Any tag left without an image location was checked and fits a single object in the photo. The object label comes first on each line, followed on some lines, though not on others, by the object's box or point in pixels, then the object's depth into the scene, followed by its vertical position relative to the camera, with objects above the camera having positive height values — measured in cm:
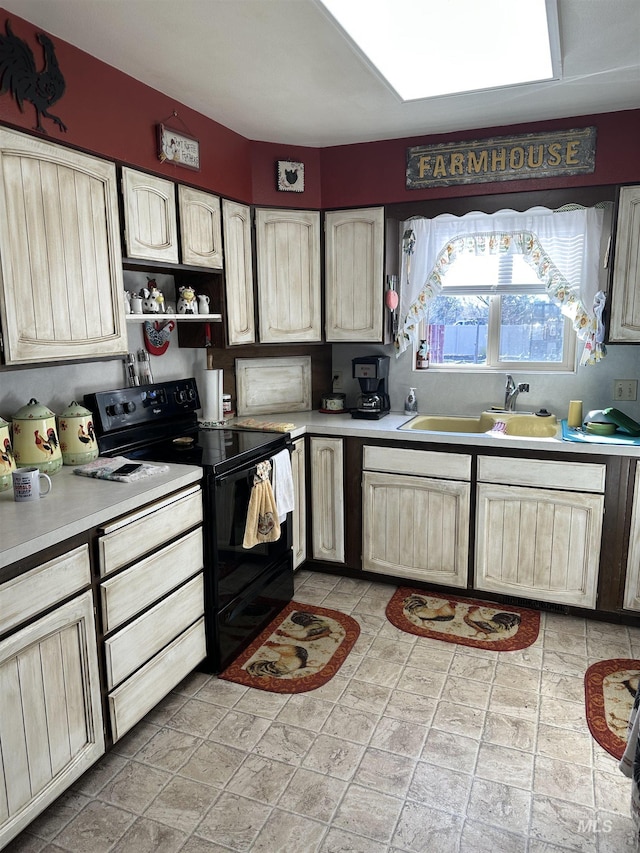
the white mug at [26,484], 192 -50
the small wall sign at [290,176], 332 +81
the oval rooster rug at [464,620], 282 -146
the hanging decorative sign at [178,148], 259 +78
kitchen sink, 333 -57
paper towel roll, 324 -37
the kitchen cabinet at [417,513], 311 -100
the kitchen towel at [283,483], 287 -76
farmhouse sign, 295 +83
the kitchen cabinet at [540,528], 287 -100
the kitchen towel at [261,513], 266 -84
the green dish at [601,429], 296 -52
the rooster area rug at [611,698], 216 -146
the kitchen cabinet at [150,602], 195 -97
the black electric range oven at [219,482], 247 -65
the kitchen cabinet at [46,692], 159 -103
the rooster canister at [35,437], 217 -40
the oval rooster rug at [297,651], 251 -145
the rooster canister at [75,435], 237 -43
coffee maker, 350 -36
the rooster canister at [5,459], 202 -44
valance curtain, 310 +38
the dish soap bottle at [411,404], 368 -48
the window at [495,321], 343 +1
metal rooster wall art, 191 +82
